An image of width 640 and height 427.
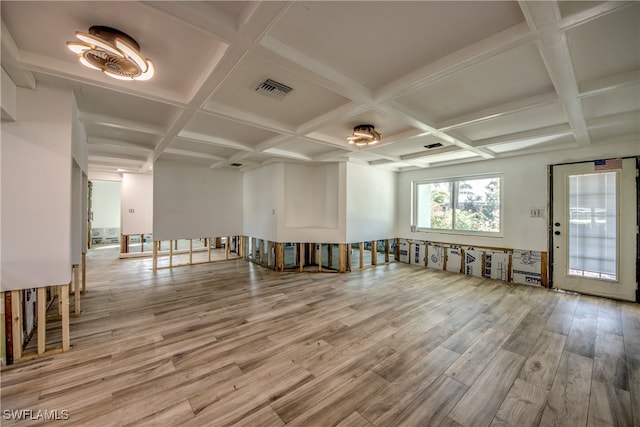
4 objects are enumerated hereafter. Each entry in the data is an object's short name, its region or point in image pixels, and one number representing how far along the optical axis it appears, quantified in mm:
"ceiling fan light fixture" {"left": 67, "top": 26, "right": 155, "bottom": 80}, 1670
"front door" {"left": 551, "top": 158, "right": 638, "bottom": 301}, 3910
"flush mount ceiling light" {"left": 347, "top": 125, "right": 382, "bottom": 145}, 3436
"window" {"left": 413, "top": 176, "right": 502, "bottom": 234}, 5391
